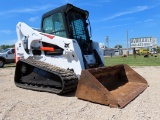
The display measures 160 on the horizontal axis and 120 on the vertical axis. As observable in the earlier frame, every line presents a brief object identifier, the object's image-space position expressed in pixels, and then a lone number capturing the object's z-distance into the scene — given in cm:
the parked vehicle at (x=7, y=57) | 1087
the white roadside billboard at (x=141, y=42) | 6089
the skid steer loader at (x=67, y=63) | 292
